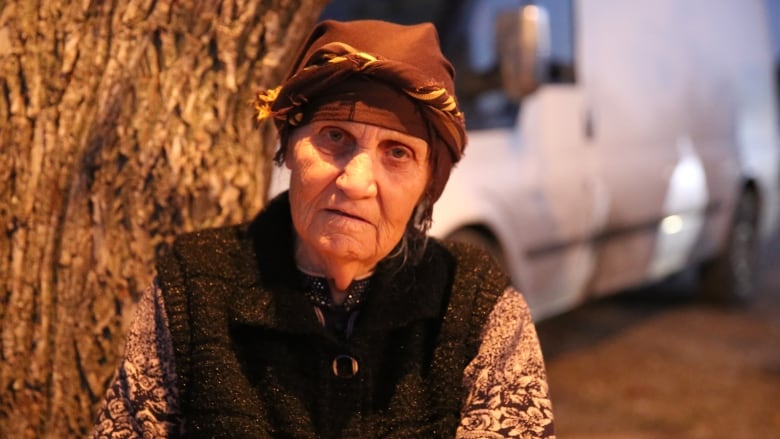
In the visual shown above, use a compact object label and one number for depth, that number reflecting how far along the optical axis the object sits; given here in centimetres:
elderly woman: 193
